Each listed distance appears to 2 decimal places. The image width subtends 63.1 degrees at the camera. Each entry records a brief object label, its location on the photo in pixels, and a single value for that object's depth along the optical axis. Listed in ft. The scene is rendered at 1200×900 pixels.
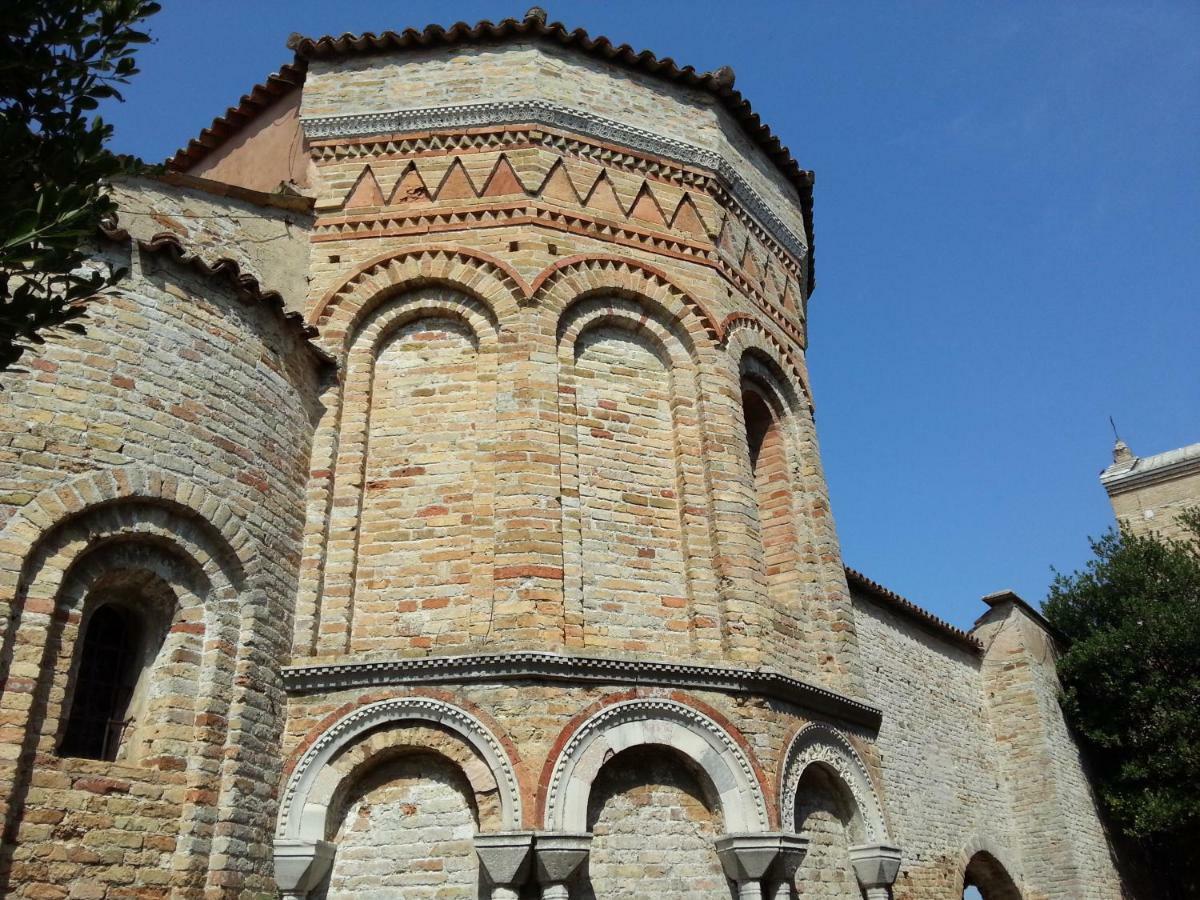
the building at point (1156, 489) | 90.33
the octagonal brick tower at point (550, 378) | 27.04
